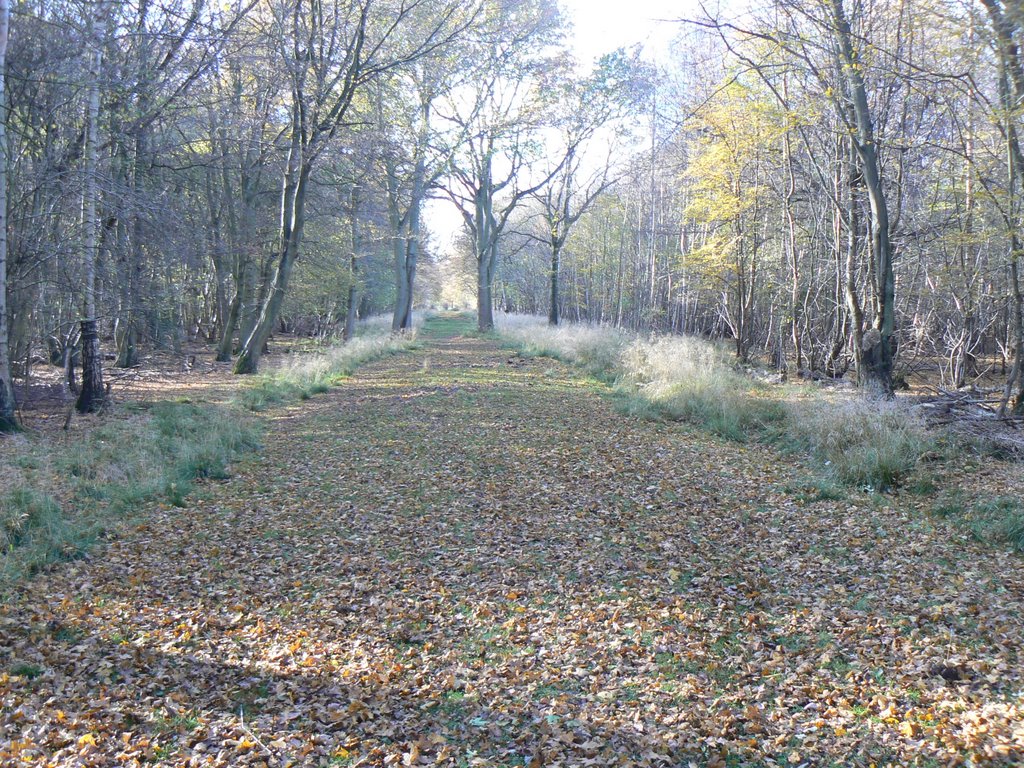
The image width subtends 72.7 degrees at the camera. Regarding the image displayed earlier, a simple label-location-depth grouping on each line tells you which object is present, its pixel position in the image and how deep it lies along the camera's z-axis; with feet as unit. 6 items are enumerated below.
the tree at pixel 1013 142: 20.30
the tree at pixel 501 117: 82.78
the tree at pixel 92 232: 31.12
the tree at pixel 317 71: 50.67
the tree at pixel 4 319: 29.14
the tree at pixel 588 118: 93.40
